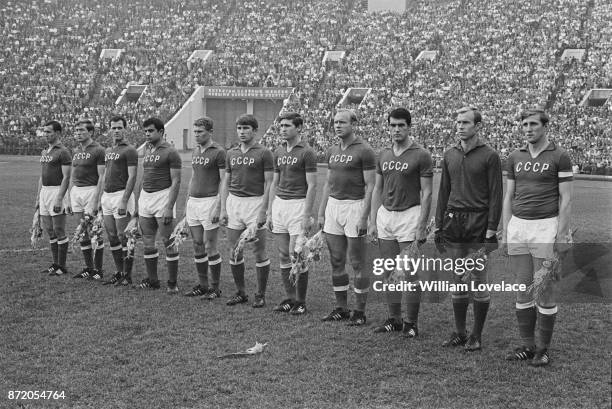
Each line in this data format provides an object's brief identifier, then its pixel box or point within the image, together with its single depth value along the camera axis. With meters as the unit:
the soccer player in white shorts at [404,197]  6.85
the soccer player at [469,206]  6.34
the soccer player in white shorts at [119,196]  9.44
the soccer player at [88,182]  9.86
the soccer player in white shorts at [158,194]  8.94
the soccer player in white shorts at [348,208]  7.36
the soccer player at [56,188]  10.13
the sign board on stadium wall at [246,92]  45.84
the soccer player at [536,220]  5.95
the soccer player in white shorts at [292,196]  7.77
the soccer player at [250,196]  8.21
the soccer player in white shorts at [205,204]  8.65
